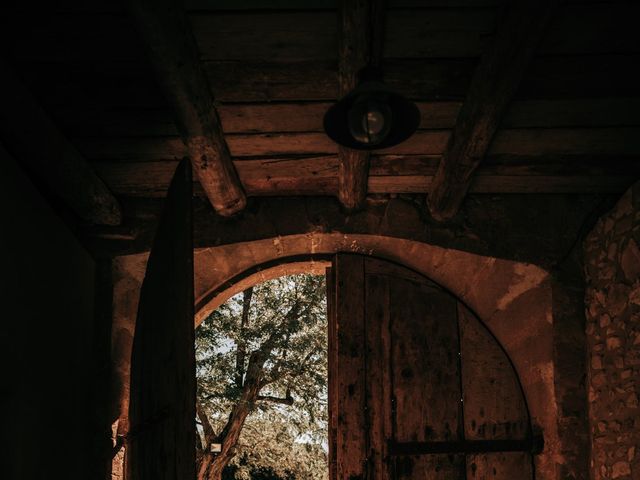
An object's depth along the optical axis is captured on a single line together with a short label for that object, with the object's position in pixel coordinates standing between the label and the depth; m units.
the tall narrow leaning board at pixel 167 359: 2.16
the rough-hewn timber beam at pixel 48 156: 2.41
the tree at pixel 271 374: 9.11
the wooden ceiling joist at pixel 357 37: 1.91
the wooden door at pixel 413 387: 3.27
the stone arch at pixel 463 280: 3.33
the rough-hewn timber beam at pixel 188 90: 1.93
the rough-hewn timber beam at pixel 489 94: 1.94
